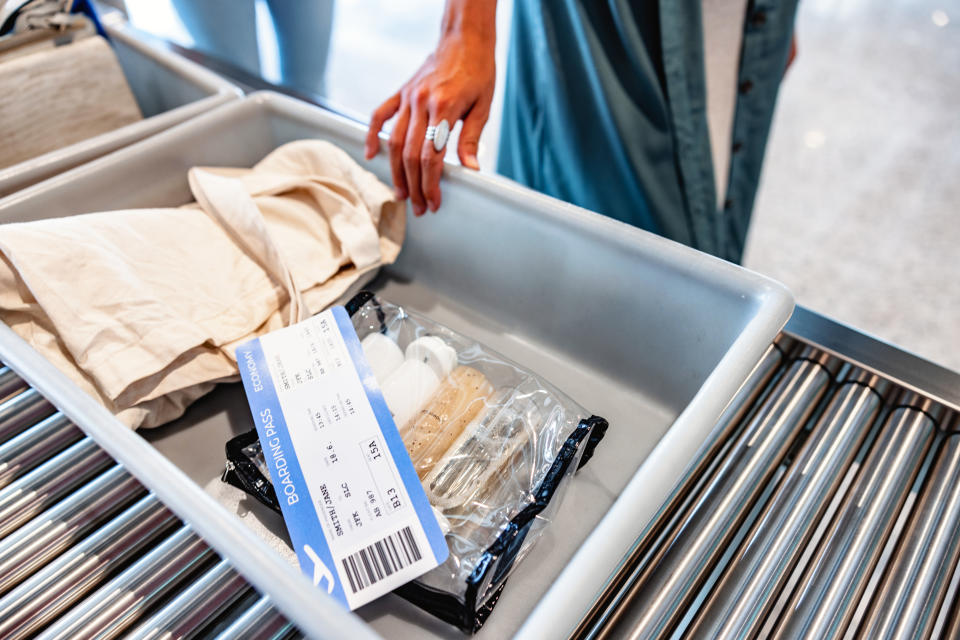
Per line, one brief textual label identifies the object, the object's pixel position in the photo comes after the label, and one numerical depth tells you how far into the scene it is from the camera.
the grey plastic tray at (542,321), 0.31
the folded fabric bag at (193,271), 0.44
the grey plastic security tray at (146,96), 0.55
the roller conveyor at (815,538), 0.36
